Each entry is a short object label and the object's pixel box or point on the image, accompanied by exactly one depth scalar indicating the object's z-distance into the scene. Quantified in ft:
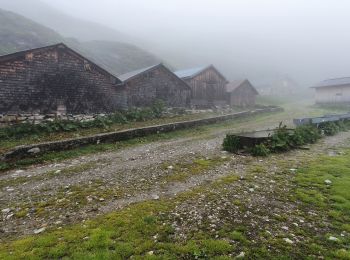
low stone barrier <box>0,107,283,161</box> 36.99
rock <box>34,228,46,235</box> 17.57
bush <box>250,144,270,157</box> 37.65
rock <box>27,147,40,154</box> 37.84
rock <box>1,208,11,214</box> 20.88
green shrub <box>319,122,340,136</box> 59.62
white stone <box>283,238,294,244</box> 15.49
